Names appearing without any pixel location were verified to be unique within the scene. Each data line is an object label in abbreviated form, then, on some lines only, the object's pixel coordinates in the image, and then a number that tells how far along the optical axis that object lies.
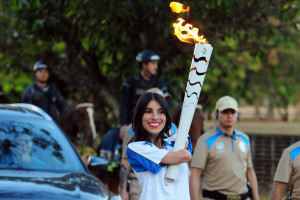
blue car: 6.94
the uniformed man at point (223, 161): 8.97
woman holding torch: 5.49
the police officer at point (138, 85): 12.23
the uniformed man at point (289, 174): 7.81
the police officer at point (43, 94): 15.17
